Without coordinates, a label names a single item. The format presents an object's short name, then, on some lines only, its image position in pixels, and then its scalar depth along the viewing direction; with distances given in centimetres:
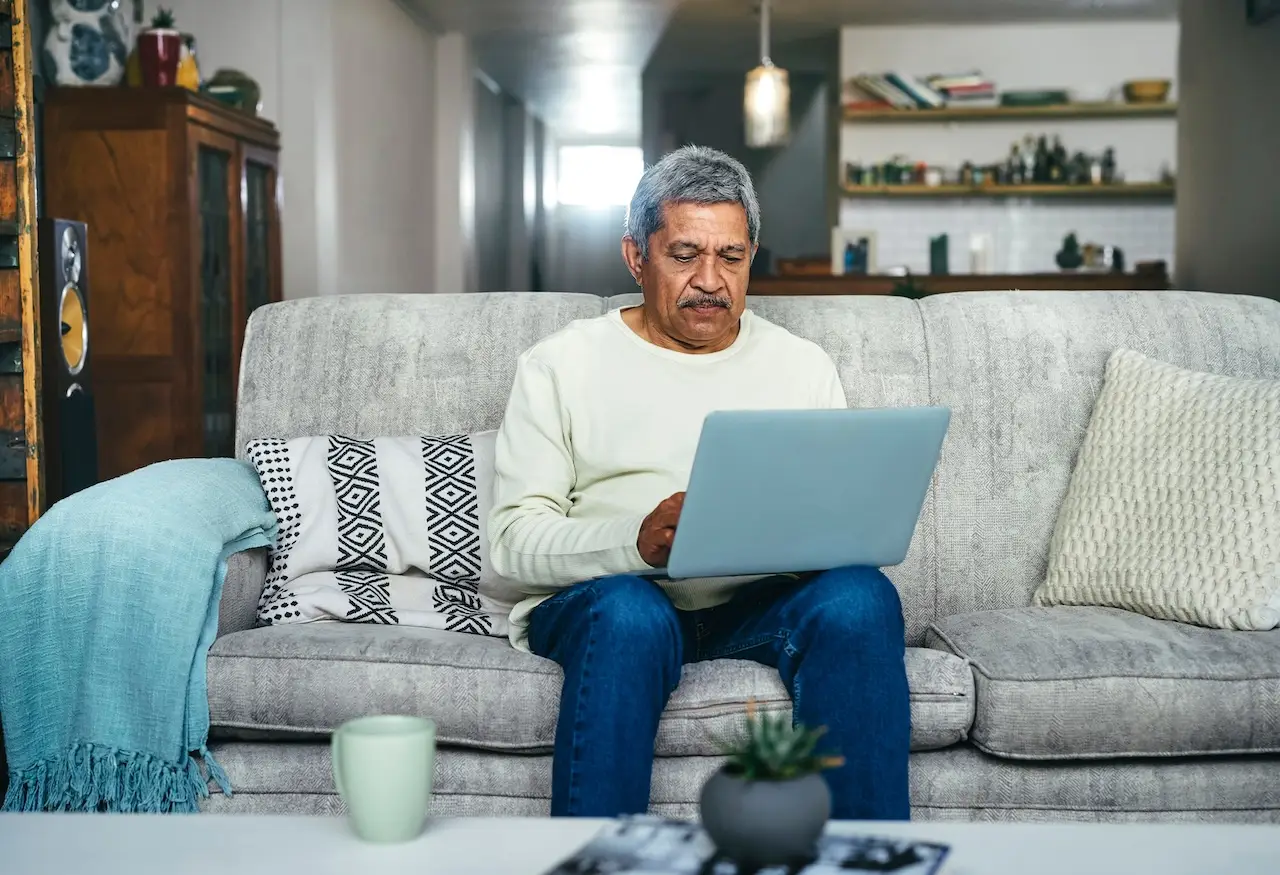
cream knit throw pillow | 183
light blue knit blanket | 169
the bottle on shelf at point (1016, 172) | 714
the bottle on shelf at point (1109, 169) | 712
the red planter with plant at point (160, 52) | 385
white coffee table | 96
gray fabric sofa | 166
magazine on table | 89
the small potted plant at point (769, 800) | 88
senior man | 147
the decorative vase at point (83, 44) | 379
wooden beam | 238
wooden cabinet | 381
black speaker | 308
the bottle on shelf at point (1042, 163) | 714
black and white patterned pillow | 196
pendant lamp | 596
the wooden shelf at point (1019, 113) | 706
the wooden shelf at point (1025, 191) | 707
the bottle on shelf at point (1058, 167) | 710
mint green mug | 101
